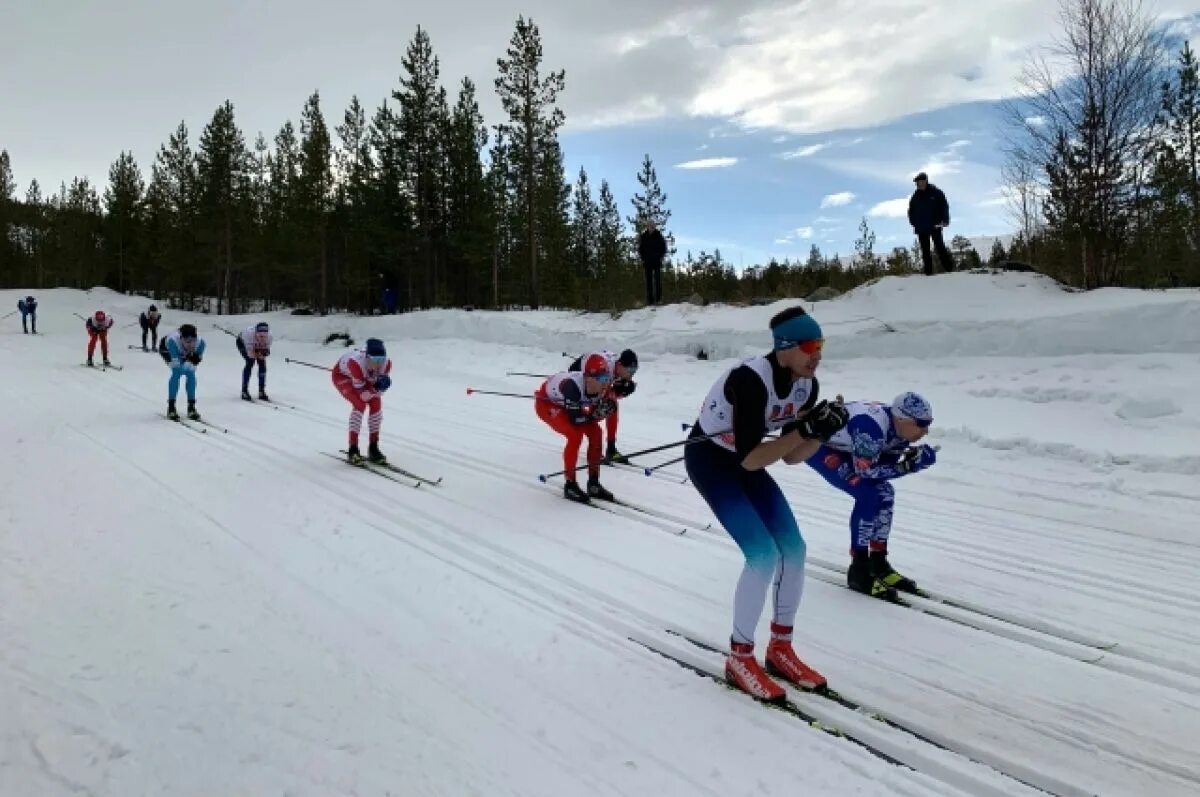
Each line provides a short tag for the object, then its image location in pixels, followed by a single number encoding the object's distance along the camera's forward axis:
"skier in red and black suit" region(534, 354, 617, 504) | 7.77
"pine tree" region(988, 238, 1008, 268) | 24.63
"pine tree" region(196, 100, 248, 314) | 40.56
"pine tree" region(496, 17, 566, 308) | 28.11
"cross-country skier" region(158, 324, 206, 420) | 12.89
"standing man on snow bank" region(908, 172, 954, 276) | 14.39
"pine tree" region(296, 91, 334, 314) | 38.50
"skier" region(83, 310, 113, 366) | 20.11
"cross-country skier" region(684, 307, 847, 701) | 3.59
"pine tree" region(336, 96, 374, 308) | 36.34
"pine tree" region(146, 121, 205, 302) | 45.22
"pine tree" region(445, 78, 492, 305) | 33.94
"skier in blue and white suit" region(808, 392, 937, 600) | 5.13
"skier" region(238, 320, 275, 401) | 15.00
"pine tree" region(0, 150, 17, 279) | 66.81
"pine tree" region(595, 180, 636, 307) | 46.28
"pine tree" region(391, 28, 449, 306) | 33.05
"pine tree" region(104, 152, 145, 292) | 56.84
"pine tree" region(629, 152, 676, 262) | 38.47
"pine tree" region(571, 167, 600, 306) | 49.19
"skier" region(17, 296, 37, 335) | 33.53
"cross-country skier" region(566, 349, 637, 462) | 8.32
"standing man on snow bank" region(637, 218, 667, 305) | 19.62
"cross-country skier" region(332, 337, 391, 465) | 9.53
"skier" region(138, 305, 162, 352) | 24.89
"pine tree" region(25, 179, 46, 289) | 67.88
